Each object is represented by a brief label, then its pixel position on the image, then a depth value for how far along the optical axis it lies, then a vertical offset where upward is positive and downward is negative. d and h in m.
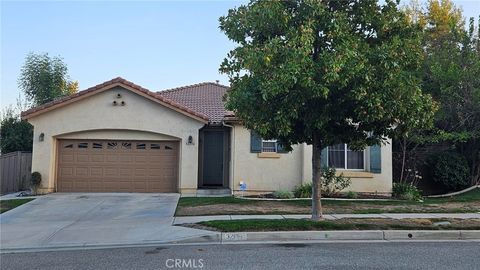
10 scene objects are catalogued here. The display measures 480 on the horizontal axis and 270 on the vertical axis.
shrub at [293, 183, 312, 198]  15.91 -1.25
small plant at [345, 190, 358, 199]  15.92 -1.35
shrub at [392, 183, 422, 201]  16.06 -1.26
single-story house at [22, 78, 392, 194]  16.58 +0.24
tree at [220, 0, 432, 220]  8.62 +1.84
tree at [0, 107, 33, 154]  20.77 +1.03
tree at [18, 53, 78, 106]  28.17 +5.18
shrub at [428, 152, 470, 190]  17.62 -0.45
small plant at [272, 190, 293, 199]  15.77 -1.33
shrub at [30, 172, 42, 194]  15.99 -0.91
